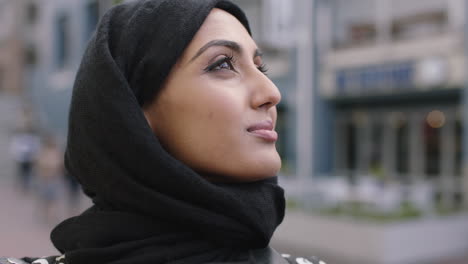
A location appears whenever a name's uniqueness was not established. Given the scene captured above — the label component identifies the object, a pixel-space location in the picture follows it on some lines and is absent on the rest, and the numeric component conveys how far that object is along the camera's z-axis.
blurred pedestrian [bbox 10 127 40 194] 15.71
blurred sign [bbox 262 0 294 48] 7.88
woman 1.12
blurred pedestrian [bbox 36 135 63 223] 9.51
